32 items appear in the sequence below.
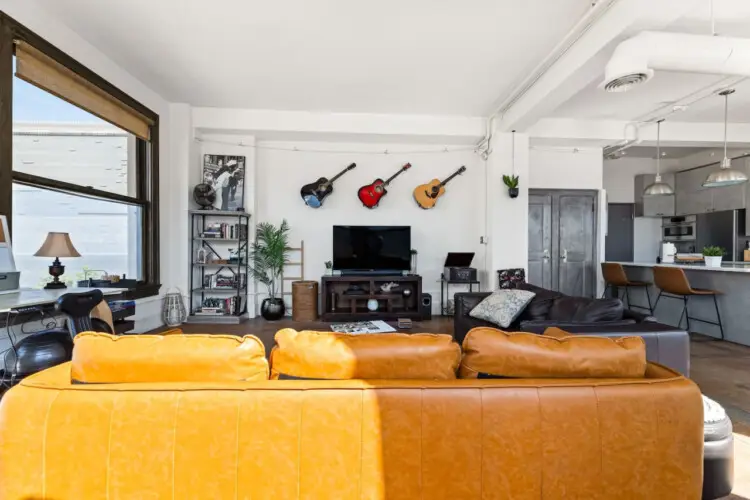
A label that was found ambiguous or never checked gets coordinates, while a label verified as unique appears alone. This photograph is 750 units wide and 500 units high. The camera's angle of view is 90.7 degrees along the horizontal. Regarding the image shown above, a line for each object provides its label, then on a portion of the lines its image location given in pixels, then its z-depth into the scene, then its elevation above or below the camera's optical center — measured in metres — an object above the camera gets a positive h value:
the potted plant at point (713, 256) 4.33 -0.08
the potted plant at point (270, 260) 5.23 -0.17
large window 2.92 +0.78
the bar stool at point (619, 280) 5.06 -0.43
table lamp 2.98 -0.03
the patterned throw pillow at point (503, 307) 3.14 -0.51
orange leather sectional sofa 1.04 -0.54
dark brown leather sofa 2.03 -0.46
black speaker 5.31 -0.84
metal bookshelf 5.02 -0.22
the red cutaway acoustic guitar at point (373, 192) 5.55 +0.84
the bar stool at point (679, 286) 4.14 -0.43
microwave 6.68 +0.39
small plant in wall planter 5.10 +0.89
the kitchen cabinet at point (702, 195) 5.87 +0.92
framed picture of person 5.27 +1.00
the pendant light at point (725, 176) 4.32 +0.88
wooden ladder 5.55 -0.29
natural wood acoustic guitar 5.61 +0.86
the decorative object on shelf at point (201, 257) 5.10 -0.13
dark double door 5.80 +0.15
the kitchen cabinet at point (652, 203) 6.91 +0.86
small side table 5.49 -0.63
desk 2.05 -0.32
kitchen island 3.99 -0.64
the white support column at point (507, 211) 5.20 +0.53
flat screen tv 5.39 +0.00
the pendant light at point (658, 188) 5.37 +0.89
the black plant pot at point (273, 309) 5.18 -0.86
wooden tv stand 5.13 -0.71
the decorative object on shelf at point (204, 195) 5.00 +0.71
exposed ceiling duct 2.53 +1.34
